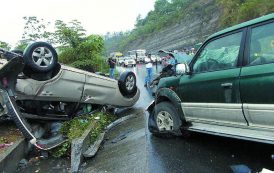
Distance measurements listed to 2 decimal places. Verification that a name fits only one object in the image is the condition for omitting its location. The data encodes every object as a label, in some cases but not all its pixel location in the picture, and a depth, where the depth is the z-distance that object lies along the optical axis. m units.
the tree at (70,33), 10.12
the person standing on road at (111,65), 12.16
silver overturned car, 4.00
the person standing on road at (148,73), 10.67
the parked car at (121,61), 30.94
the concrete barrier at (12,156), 3.62
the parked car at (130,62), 29.20
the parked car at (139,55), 32.94
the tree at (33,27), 13.09
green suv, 2.59
